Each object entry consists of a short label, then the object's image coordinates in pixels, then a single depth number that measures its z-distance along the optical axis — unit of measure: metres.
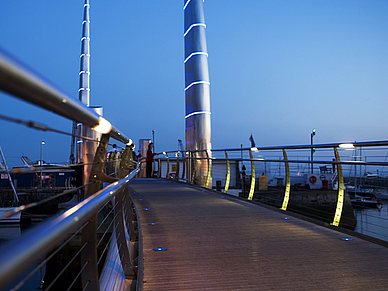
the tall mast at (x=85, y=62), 28.89
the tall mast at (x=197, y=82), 13.51
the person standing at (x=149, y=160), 16.11
